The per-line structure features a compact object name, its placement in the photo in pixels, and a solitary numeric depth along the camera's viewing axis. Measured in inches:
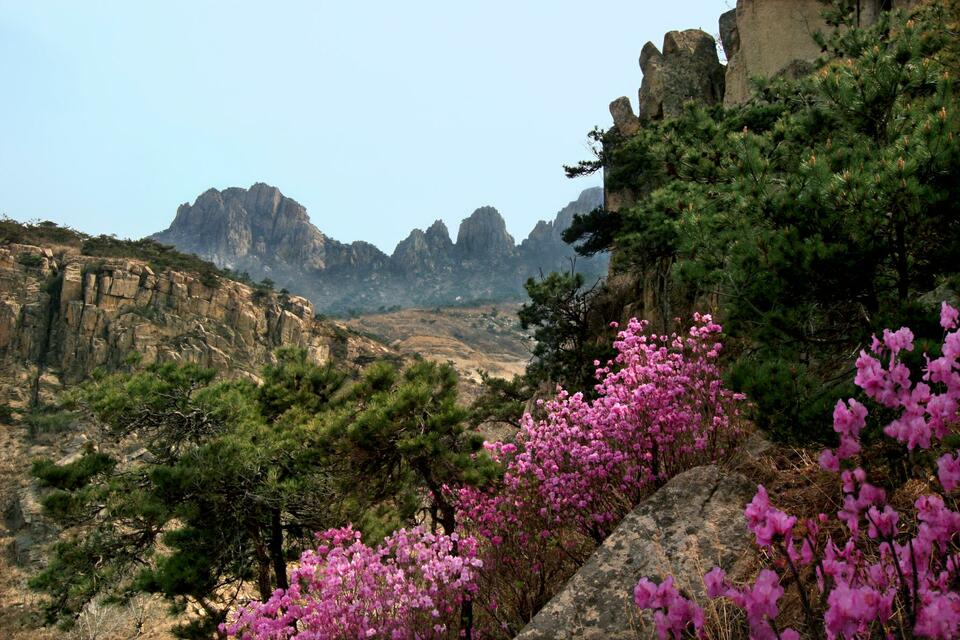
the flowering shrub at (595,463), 206.2
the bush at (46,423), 1245.1
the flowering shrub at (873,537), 54.7
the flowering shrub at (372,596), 181.6
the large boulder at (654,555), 125.2
